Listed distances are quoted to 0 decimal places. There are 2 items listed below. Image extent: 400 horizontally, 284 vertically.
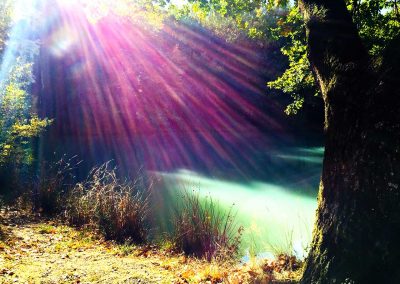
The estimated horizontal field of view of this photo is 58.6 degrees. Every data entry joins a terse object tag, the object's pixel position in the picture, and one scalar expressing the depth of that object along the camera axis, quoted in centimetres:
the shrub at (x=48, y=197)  823
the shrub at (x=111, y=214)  679
